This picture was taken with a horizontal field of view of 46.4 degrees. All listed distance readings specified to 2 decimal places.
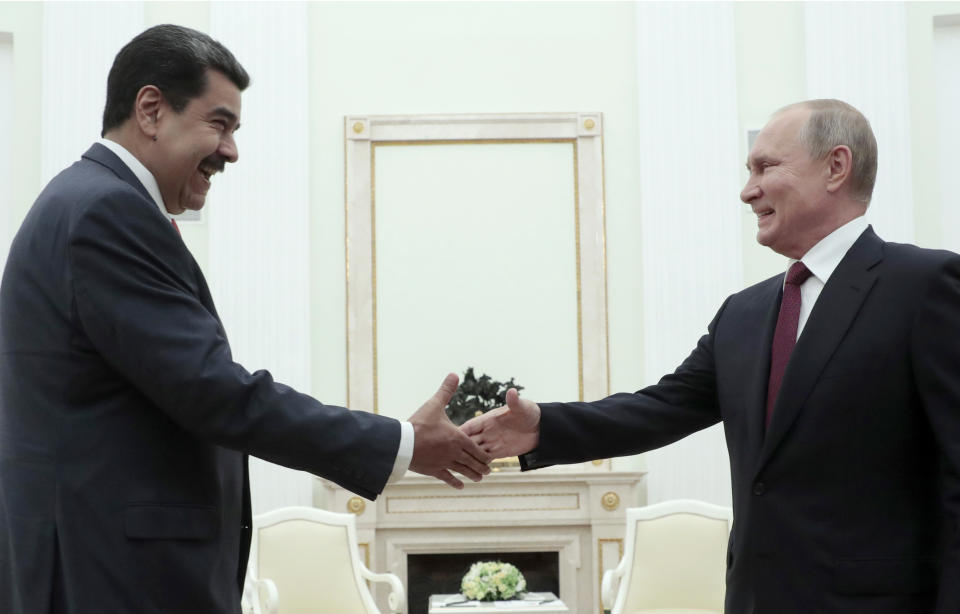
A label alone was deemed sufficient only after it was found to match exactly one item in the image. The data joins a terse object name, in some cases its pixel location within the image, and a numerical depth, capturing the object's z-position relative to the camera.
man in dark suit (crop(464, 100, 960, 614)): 2.29
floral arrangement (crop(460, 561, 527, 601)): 6.72
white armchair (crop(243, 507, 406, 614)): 6.92
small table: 6.51
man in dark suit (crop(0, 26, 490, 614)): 2.09
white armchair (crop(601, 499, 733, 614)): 6.77
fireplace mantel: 8.05
